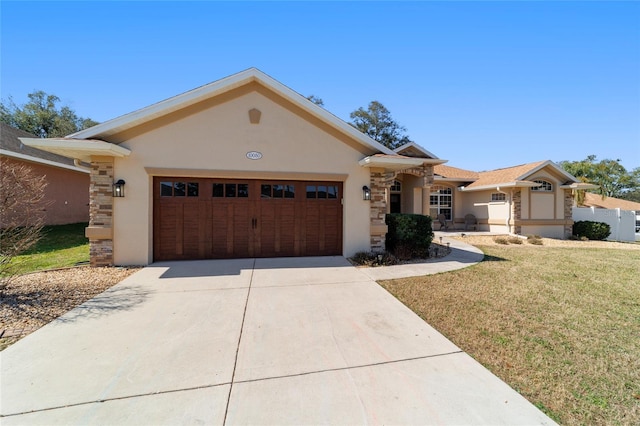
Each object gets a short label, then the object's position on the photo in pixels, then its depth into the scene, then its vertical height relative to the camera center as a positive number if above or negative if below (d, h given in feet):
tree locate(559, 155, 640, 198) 118.73 +18.61
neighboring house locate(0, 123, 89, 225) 40.57 +6.54
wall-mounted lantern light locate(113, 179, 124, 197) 24.97 +2.29
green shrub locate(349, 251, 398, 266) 27.04 -4.82
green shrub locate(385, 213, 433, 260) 30.89 -2.55
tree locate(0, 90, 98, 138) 86.17 +32.15
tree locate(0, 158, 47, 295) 17.51 +0.05
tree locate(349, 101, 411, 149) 104.06 +35.19
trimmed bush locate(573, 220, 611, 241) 54.75 -3.50
